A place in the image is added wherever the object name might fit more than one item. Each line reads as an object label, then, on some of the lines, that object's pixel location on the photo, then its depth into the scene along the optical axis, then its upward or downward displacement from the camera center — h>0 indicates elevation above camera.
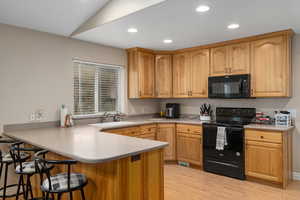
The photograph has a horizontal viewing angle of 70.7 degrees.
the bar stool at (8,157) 2.36 -0.65
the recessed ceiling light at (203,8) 2.38 +1.08
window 3.79 +0.26
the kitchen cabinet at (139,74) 4.38 +0.58
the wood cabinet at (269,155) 3.07 -0.80
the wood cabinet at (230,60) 3.68 +0.77
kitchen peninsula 1.74 -0.55
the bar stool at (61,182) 1.67 -0.67
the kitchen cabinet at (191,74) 4.21 +0.59
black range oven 3.41 -0.74
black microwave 3.62 +0.28
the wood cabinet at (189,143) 3.93 -0.80
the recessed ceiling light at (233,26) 3.02 +1.10
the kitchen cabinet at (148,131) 3.97 -0.58
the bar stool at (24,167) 2.05 -0.67
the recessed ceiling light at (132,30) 3.13 +1.08
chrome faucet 4.05 -0.28
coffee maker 4.75 -0.18
